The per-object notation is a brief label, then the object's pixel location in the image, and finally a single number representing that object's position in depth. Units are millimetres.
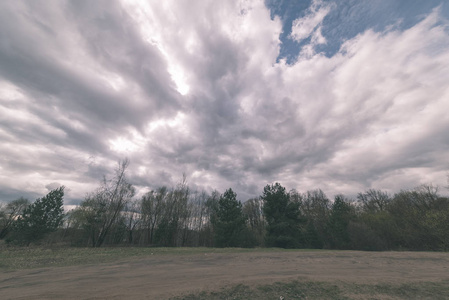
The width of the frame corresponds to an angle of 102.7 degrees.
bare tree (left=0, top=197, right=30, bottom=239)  49747
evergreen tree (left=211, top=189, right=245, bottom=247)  32281
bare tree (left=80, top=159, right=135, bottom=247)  33031
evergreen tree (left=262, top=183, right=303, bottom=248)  30578
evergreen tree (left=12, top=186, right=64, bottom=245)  33344
